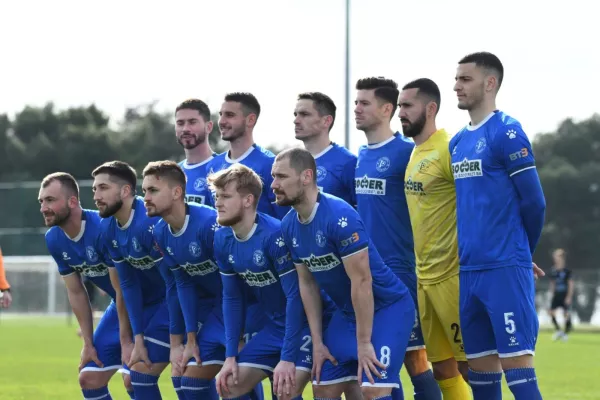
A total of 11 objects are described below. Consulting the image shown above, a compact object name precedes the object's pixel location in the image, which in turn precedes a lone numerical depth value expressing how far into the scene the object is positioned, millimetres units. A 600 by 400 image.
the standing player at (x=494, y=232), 16031
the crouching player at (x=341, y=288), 15531
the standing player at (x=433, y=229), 17609
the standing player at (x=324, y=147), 18922
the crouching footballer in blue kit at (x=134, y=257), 18578
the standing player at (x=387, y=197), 18281
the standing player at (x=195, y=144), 20203
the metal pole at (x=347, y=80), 46781
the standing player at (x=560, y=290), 60531
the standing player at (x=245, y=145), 19359
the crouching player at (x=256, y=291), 16203
